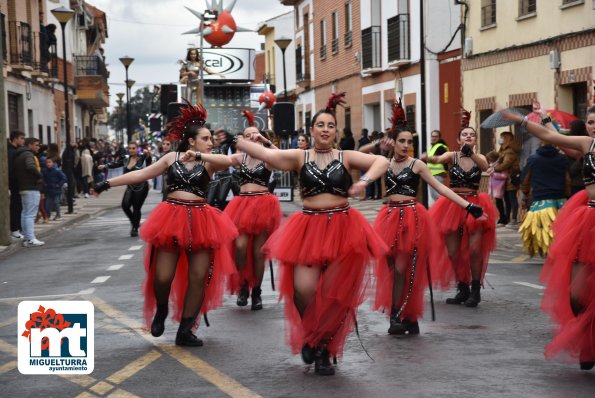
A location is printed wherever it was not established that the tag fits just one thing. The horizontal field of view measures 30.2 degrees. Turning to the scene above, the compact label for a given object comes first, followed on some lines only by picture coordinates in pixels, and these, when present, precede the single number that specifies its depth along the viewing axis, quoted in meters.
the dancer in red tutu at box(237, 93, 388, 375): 7.80
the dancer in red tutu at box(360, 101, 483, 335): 9.50
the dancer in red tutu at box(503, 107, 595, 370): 7.60
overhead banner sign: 30.20
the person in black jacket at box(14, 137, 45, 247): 19.56
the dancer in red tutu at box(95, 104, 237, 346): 9.08
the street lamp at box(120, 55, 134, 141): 54.91
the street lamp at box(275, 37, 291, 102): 40.14
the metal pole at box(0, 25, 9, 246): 19.22
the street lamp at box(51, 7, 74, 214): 28.83
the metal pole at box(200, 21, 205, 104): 29.33
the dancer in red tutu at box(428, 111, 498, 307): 11.32
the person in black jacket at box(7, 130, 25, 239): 20.00
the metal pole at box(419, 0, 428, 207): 24.72
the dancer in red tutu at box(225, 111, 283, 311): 11.41
